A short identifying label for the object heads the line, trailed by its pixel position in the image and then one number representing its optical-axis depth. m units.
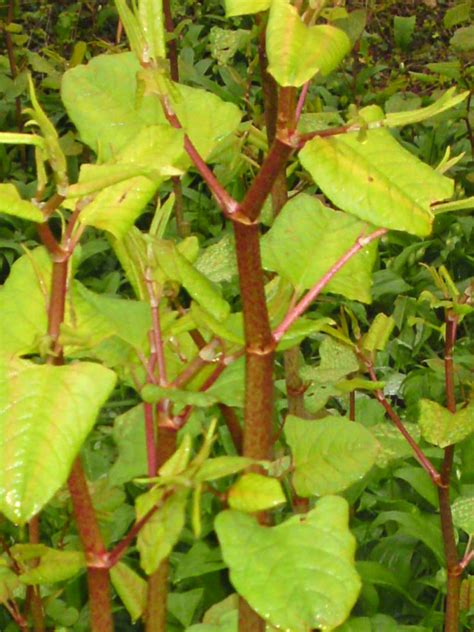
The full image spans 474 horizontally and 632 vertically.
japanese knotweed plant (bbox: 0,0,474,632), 1.14
